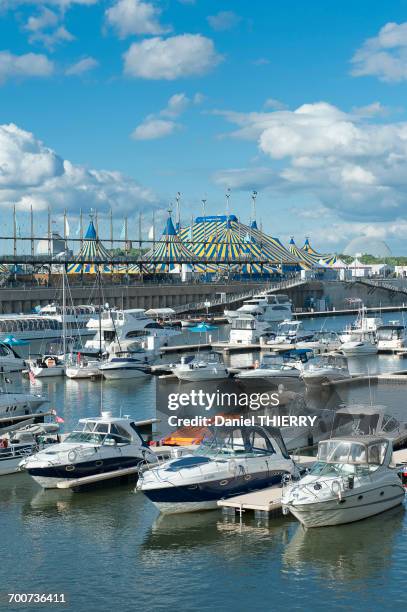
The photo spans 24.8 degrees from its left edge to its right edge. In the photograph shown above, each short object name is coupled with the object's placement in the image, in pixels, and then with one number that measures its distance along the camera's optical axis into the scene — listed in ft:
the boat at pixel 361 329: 254.86
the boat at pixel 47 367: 199.00
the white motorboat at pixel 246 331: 267.35
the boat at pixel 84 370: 196.03
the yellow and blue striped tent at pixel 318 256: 614.34
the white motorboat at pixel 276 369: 178.09
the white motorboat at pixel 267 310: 361.10
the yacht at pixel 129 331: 235.61
